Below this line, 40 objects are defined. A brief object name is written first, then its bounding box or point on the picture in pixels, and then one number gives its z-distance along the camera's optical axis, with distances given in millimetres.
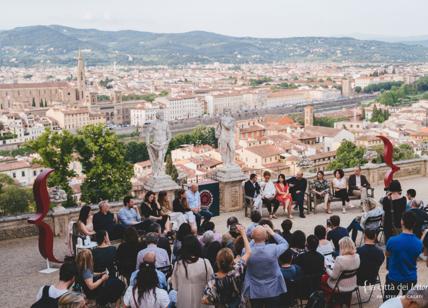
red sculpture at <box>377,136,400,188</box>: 9525
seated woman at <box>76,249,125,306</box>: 4711
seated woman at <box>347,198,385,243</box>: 6684
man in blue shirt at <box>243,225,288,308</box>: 4629
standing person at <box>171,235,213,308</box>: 4508
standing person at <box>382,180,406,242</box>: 6438
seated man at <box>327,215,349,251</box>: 5858
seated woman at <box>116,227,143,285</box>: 5355
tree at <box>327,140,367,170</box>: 36666
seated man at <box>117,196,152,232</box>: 7246
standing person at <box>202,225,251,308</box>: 4398
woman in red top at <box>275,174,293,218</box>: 9016
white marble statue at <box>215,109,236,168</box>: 9461
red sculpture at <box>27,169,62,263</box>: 6918
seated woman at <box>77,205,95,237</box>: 6461
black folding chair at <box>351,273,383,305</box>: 5241
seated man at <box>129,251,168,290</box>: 4730
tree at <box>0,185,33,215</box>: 29172
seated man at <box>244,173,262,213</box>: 9055
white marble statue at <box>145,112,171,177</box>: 8852
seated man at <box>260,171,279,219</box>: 8961
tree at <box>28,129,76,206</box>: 21559
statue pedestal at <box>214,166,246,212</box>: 9734
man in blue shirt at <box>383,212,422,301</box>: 4602
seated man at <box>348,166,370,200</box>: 9328
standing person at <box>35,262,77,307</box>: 4043
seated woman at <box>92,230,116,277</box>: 5227
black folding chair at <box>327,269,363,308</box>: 4938
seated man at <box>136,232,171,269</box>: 5164
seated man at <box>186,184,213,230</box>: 7979
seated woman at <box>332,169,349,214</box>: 9250
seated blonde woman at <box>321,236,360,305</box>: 4906
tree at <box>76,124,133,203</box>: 22328
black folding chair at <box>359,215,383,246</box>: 6684
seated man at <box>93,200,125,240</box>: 6840
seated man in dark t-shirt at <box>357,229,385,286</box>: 5184
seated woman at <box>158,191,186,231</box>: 7270
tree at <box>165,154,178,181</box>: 29634
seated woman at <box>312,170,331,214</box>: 9234
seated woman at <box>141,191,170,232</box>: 7464
